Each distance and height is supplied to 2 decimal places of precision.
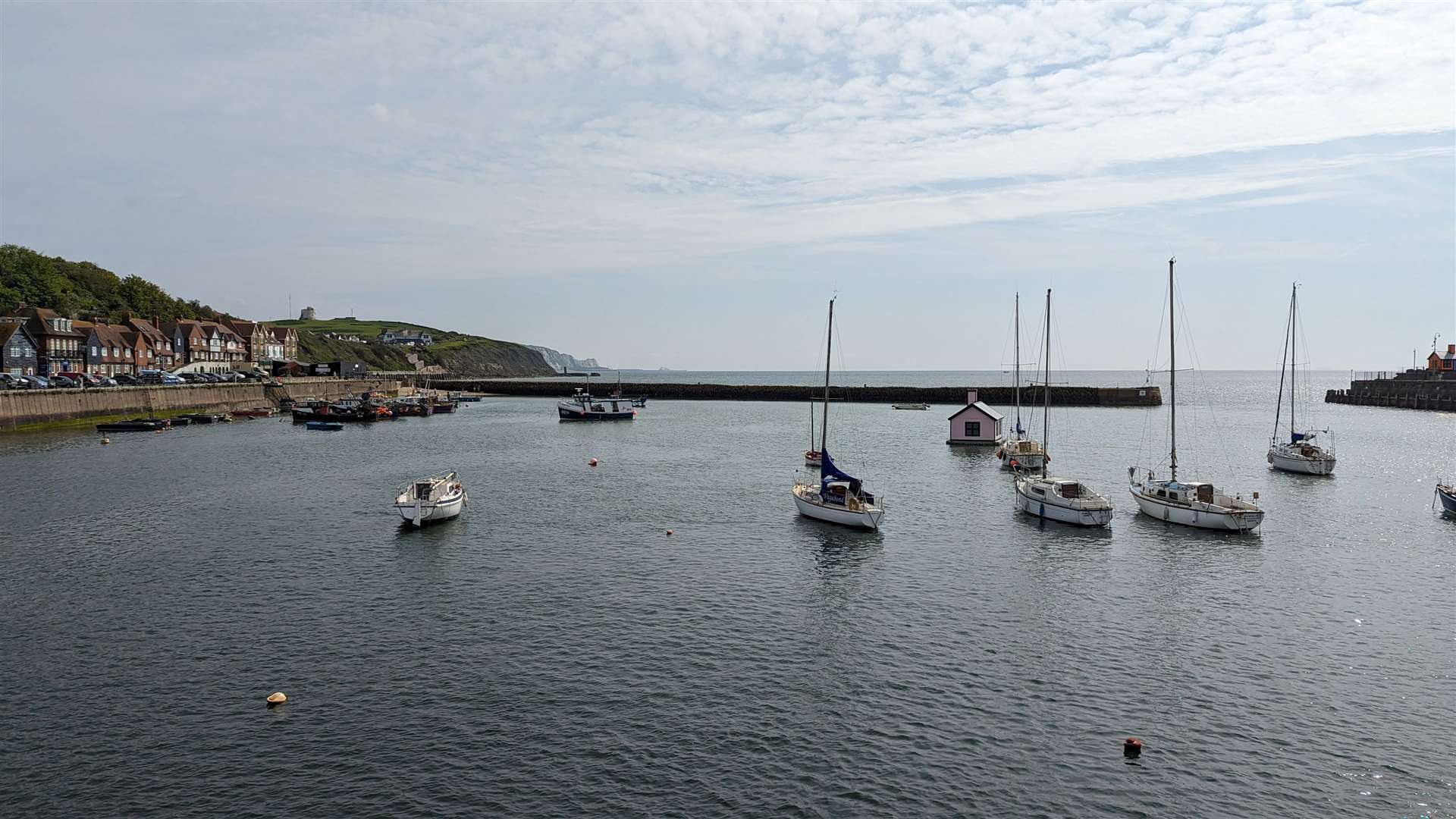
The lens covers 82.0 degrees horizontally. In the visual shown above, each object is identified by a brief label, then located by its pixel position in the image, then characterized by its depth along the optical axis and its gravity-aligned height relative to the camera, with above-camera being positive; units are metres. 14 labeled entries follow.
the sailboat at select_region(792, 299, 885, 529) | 47.69 -6.46
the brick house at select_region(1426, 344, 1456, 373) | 153.12 +7.10
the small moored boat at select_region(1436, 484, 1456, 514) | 51.94 -6.01
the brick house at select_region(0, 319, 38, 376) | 117.56 +4.20
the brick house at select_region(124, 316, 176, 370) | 151.75 +6.75
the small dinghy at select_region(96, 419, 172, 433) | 99.19 -5.41
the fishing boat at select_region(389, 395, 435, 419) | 144.09 -3.98
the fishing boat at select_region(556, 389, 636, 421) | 133.25 -3.50
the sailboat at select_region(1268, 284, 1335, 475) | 68.44 -4.95
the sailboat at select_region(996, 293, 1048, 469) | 71.12 -5.29
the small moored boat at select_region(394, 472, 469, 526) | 47.84 -6.78
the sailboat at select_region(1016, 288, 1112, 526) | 48.25 -6.31
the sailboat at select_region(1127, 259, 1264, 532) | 46.50 -6.30
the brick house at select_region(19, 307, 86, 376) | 126.38 +5.92
